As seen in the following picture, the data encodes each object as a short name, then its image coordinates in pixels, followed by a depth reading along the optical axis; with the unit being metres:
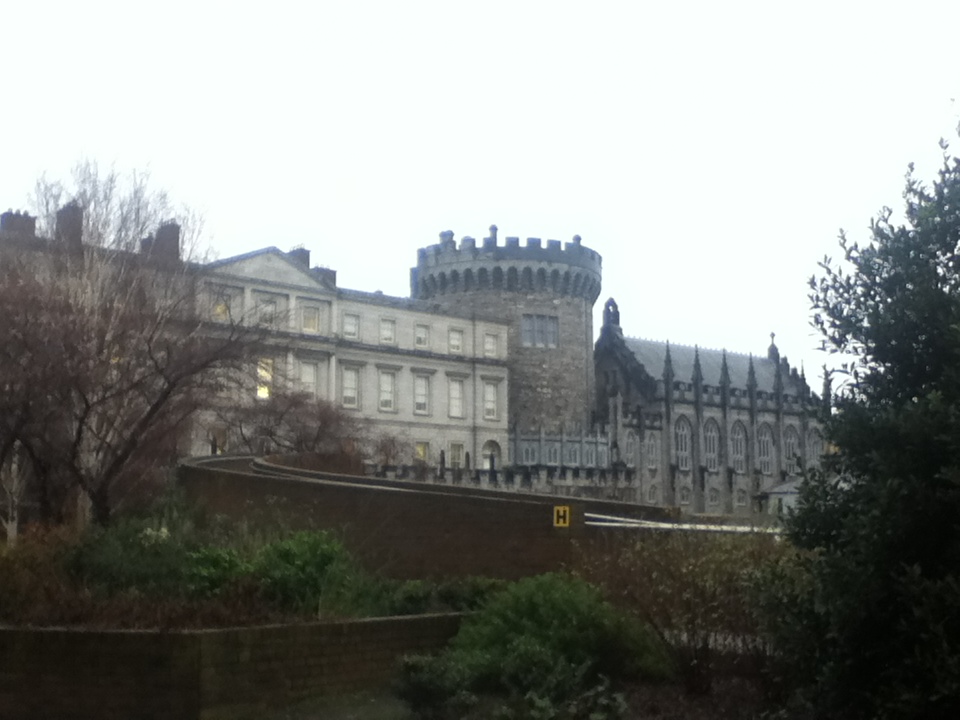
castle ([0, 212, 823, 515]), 75.50
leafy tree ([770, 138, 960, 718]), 10.44
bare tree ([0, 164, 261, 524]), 25.17
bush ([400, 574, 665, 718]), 14.30
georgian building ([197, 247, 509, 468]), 73.23
